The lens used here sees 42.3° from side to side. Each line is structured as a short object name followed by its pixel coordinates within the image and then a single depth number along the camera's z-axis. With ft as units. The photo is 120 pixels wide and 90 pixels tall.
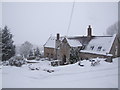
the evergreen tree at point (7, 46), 107.45
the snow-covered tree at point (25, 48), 194.49
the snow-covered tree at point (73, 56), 77.63
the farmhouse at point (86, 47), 80.79
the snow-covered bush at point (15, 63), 59.88
